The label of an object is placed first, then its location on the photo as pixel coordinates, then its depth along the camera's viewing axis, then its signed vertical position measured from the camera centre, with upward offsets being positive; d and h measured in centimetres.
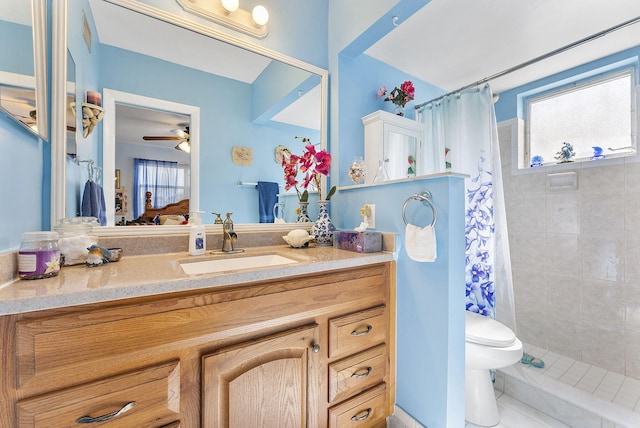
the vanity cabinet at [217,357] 61 -40
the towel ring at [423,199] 114 +8
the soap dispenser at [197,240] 121 -9
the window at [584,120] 199 +77
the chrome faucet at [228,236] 130 -7
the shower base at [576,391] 146 -110
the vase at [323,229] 154 -6
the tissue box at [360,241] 126 -11
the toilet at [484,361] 141 -76
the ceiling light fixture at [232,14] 135 +109
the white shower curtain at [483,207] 172 +6
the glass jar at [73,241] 92 -6
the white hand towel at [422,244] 113 -11
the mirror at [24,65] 73 +48
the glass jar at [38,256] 74 -9
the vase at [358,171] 160 +28
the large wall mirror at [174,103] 112 +59
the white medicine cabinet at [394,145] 178 +51
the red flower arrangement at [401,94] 193 +89
